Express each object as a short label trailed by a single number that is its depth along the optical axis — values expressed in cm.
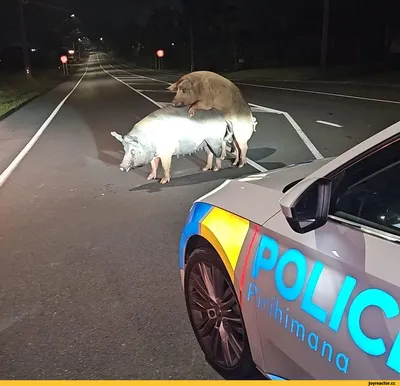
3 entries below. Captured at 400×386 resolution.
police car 187
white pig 732
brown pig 771
